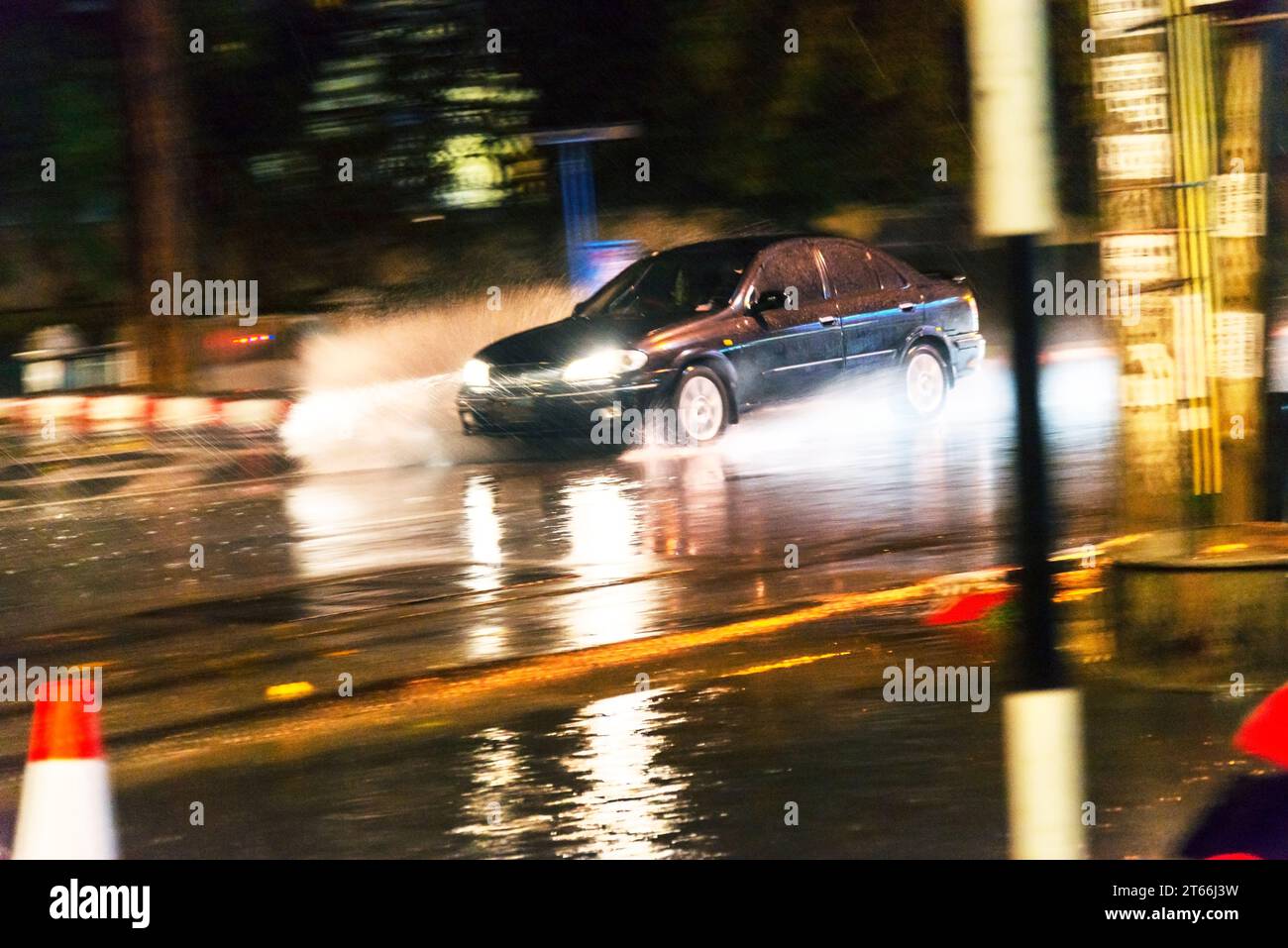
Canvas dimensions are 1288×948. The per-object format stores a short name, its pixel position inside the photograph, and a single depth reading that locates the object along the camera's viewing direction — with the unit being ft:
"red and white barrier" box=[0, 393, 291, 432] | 56.03
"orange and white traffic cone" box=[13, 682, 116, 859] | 16.21
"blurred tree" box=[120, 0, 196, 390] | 61.11
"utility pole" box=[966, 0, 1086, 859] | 11.44
